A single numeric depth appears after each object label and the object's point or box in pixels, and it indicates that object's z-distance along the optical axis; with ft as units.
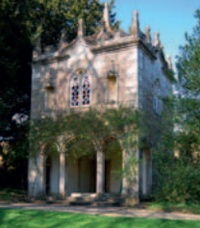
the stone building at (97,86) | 55.01
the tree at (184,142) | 45.42
